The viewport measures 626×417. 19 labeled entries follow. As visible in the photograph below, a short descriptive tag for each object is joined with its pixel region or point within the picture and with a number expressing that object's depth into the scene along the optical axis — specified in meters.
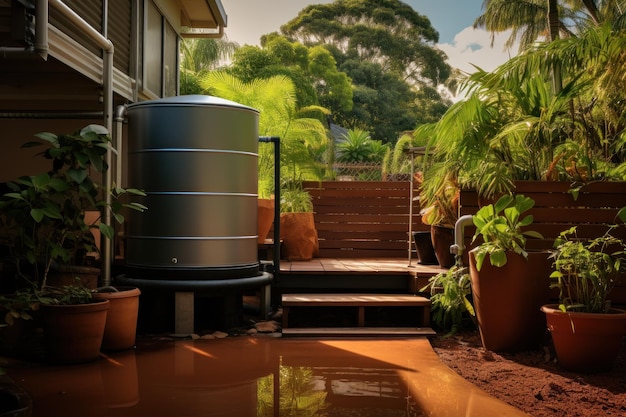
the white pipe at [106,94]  4.86
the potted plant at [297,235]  7.29
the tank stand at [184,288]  5.07
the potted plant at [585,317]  4.04
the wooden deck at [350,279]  5.95
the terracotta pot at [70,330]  4.11
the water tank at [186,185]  5.17
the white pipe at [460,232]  5.01
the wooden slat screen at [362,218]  8.42
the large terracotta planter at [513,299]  4.48
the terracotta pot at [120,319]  4.54
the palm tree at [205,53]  32.09
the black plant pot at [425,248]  6.64
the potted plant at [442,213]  5.80
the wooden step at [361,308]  5.22
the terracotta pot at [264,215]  7.00
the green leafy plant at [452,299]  5.09
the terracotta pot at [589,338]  4.03
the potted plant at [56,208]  4.08
